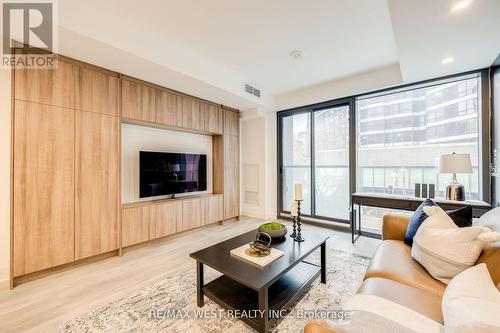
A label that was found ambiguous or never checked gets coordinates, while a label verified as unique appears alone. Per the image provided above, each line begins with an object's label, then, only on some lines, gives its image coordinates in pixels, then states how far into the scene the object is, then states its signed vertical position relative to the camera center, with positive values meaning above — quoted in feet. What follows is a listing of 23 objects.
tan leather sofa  3.56 -2.40
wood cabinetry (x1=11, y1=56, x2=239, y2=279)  7.14 +0.13
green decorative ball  6.89 -2.04
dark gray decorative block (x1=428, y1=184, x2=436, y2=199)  9.44 -1.07
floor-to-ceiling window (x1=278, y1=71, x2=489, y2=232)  9.78 +1.35
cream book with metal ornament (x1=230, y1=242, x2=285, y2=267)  5.39 -2.35
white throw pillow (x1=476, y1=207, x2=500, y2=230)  4.54 -1.21
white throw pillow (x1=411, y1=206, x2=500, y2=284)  4.12 -1.65
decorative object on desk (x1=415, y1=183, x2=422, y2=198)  9.75 -1.05
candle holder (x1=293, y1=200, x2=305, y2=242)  6.85 -2.22
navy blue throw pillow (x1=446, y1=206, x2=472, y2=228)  5.38 -1.28
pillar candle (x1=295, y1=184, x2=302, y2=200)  6.96 -0.82
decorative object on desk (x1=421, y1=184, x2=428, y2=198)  9.62 -1.07
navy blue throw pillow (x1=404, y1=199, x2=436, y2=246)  5.93 -1.56
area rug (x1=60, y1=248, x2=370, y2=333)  5.17 -3.86
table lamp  8.13 -0.04
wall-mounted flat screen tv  10.75 -0.31
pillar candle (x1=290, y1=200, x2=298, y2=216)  7.12 -1.41
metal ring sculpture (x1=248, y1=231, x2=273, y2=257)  5.81 -2.24
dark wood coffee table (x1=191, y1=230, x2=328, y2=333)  4.74 -3.20
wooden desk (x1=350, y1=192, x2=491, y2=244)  8.12 -1.57
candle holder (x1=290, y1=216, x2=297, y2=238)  7.11 -2.17
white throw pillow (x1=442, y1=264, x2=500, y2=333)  2.33 -1.79
